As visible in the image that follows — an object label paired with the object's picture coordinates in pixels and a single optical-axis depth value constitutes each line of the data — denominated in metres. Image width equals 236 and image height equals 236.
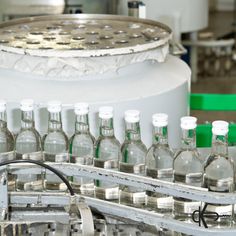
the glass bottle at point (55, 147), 2.35
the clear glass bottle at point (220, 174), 2.19
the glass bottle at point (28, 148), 2.35
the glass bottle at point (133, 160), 2.29
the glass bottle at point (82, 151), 2.33
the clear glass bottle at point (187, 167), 2.22
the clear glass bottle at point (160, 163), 2.25
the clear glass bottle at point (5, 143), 2.34
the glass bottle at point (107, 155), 2.30
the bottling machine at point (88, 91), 2.14
